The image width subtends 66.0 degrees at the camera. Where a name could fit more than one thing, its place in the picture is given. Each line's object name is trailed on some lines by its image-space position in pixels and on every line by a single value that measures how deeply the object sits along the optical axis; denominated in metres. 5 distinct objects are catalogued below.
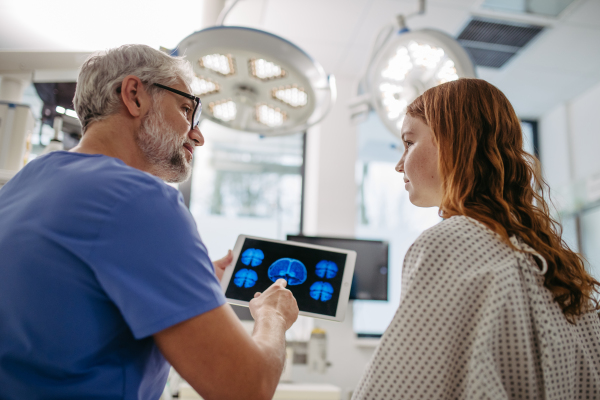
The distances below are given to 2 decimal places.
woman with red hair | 0.76
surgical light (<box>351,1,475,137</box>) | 1.62
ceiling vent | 3.14
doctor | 0.74
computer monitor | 3.15
